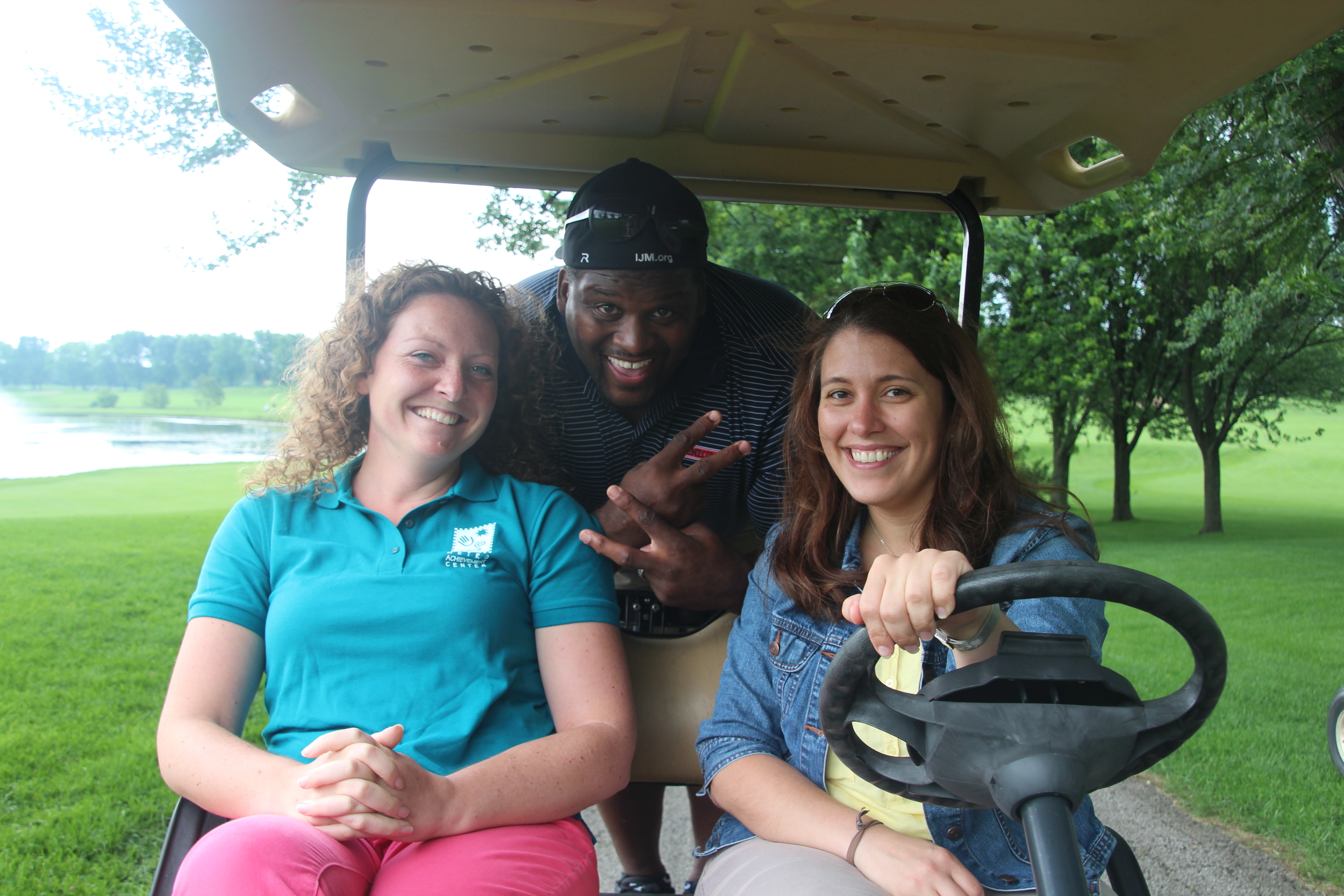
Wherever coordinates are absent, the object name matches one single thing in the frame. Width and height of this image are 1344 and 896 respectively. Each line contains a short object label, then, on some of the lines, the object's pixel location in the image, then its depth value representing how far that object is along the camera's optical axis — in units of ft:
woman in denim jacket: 5.12
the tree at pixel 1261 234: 17.70
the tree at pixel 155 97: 26.30
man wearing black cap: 7.20
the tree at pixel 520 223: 34.60
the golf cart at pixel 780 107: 4.69
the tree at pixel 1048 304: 45.37
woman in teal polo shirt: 4.88
